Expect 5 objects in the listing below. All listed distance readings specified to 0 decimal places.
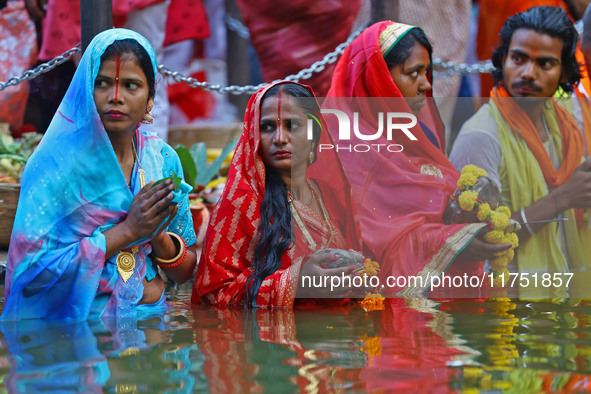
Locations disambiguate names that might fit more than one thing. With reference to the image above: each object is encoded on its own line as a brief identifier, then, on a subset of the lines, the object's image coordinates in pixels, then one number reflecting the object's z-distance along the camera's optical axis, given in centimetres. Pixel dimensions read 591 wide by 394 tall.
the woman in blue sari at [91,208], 648
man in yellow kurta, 757
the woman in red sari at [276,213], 700
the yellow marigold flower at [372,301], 723
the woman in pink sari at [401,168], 732
